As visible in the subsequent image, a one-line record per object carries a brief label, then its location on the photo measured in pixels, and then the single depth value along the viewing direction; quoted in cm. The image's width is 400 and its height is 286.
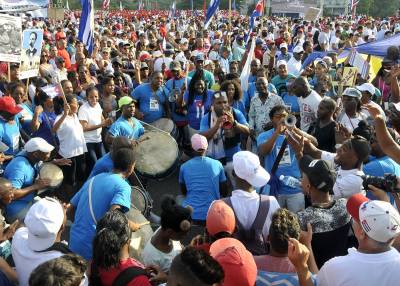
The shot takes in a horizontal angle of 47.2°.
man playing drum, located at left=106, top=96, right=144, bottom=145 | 591
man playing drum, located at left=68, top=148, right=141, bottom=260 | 363
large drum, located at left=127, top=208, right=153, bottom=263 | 359
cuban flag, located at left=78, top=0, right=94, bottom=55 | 1004
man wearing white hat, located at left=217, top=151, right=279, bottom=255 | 339
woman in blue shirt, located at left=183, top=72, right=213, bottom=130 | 712
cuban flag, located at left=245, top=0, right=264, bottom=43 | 1457
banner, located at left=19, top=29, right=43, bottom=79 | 724
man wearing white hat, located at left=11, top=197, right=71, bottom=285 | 287
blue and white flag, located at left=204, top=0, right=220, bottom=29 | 1327
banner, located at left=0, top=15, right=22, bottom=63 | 675
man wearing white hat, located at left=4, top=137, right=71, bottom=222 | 442
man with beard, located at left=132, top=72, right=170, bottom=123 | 719
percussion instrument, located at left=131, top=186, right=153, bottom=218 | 466
